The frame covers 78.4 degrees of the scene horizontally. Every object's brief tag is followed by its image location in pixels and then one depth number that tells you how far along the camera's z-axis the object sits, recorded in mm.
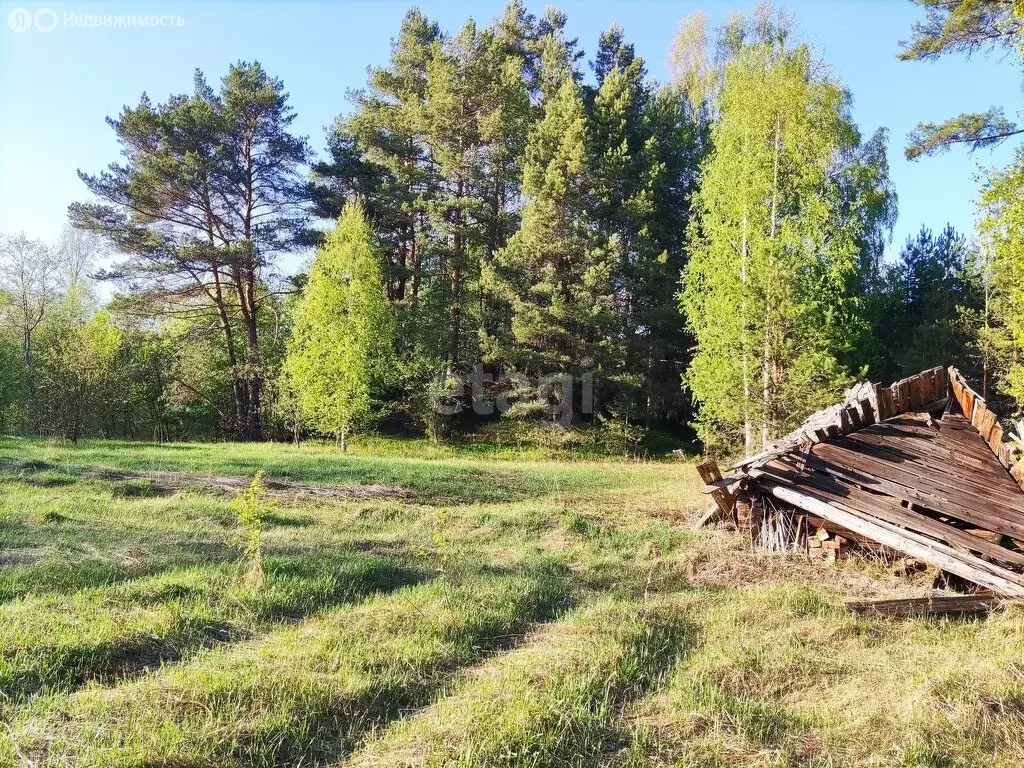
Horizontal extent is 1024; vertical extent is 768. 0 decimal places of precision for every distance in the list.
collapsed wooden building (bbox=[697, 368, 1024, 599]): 7207
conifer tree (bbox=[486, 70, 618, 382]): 24969
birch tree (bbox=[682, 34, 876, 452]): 14516
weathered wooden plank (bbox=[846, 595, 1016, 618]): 6059
